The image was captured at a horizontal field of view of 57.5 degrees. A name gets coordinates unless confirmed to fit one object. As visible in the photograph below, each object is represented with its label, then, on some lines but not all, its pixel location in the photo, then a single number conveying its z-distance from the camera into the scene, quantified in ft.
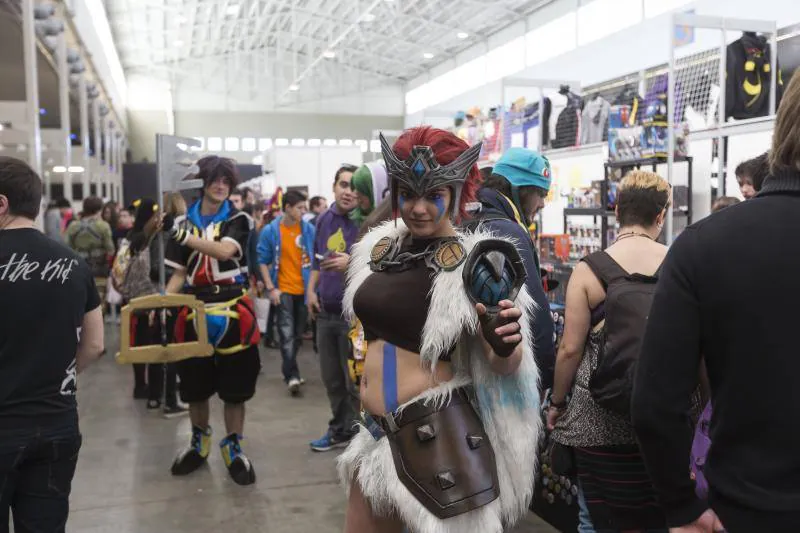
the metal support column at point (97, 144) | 44.27
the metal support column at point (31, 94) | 19.30
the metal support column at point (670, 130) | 14.56
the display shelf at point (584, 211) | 16.44
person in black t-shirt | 6.92
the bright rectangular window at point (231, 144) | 92.07
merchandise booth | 15.64
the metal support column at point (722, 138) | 16.33
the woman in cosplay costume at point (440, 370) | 5.73
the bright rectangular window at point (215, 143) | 91.15
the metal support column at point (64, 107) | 27.84
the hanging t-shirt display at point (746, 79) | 17.88
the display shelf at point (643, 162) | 15.08
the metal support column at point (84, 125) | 36.30
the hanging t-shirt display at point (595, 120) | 19.40
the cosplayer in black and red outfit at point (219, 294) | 12.40
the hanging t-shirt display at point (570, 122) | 20.57
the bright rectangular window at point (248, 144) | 92.58
